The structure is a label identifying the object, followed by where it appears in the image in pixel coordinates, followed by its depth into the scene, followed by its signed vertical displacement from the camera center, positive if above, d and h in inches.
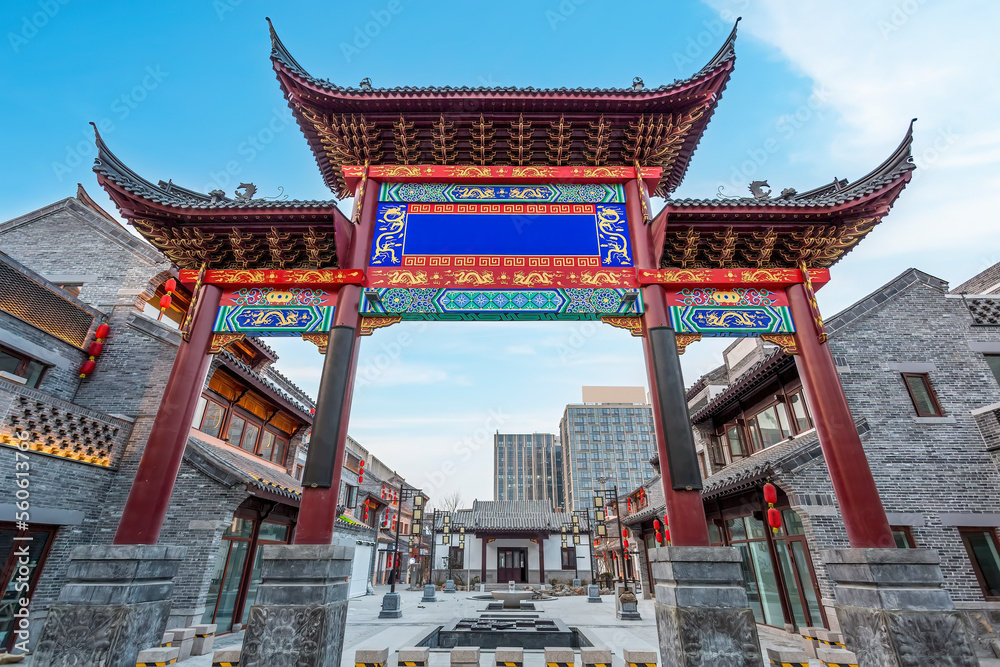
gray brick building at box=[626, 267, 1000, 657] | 382.3 +82.3
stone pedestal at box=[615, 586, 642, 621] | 587.0 -67.7
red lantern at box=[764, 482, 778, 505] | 390.9 +45.3
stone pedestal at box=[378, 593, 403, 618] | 597.6 -67.8
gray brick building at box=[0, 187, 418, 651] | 337.1 +103.8
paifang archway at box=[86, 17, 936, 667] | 290.8 +196.9
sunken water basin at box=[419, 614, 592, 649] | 429.7 -75.5
